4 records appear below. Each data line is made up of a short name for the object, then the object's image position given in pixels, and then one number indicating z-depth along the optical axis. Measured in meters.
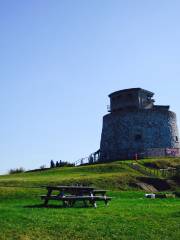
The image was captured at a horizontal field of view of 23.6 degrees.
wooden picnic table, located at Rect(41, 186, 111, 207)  18.47
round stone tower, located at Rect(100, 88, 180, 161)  61.69
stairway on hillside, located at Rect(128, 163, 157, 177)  39.38
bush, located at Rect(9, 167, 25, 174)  52.84
